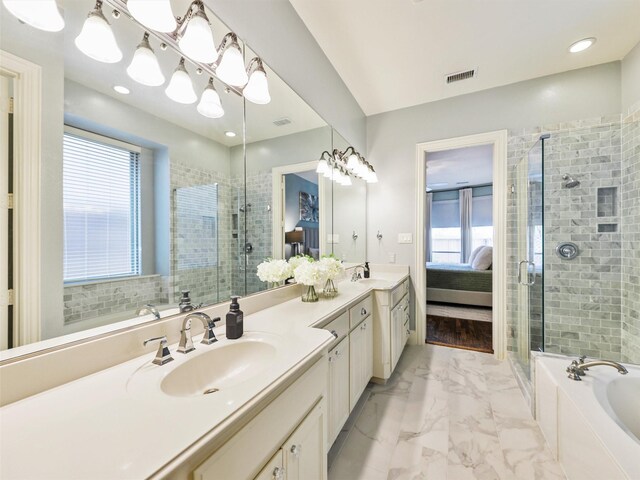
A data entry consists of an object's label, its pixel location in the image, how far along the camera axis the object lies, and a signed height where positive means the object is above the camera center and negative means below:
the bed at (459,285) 4.34 -0.80
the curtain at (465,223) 6.82 +0.44
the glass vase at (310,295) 1.65 -0.35
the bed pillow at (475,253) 5.38 -0.29
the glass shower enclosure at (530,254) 2.06 -0.13
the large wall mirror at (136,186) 0.75 +0.22
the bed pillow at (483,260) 4.65 -0.37
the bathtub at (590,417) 0.93 -0.77
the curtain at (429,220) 7.32 +0.54
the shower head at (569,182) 2.24 +0.50
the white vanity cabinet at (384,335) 2.05 -0.76
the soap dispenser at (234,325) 1.04 -0.34
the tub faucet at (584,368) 1.32 -0.67
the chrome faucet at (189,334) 0.92 -0.35
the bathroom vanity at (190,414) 0.47 -0.39
